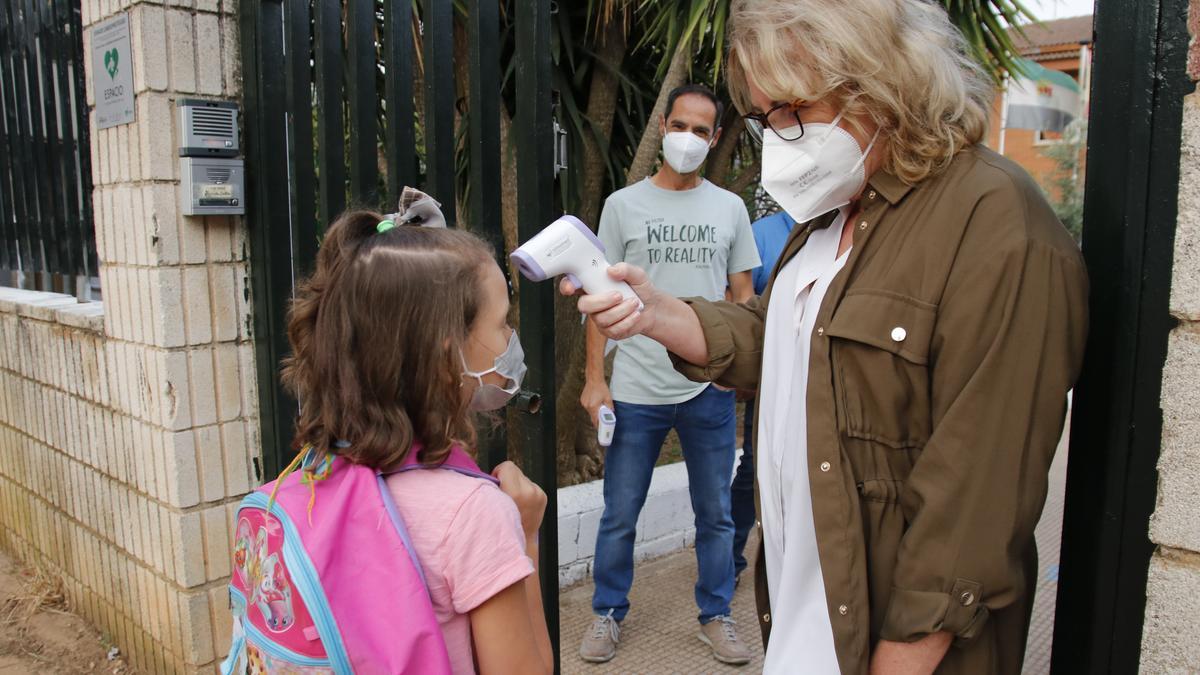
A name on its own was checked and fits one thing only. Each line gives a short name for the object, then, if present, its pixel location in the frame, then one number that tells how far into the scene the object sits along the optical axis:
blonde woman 1.32
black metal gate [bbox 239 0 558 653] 2.10
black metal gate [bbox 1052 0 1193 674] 1.30
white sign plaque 2.73
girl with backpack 1.41
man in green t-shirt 3.54
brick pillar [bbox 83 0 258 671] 2.71
